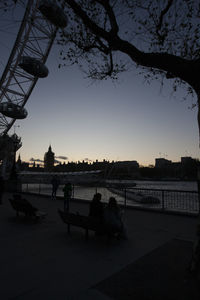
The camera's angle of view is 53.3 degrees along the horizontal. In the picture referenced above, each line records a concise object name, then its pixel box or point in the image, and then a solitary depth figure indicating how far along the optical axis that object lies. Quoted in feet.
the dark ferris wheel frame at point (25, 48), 84.64
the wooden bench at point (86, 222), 19.27
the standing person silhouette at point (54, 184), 53.54
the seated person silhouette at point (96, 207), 22.43
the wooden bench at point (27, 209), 28.32
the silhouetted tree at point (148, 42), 15.34
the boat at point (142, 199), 58.09
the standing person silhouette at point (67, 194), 37.70
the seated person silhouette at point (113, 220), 19.65
